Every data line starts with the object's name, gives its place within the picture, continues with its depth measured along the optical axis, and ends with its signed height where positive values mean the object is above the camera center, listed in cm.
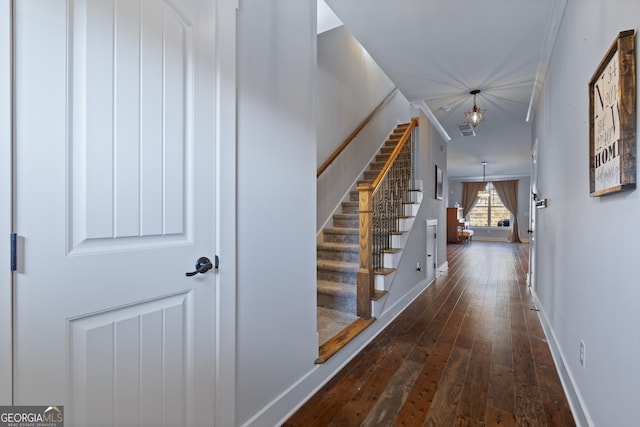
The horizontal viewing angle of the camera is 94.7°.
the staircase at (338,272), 266 -62
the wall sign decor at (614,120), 104 +38
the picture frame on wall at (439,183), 491 +51
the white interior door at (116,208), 79 +1
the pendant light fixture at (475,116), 358 +119
